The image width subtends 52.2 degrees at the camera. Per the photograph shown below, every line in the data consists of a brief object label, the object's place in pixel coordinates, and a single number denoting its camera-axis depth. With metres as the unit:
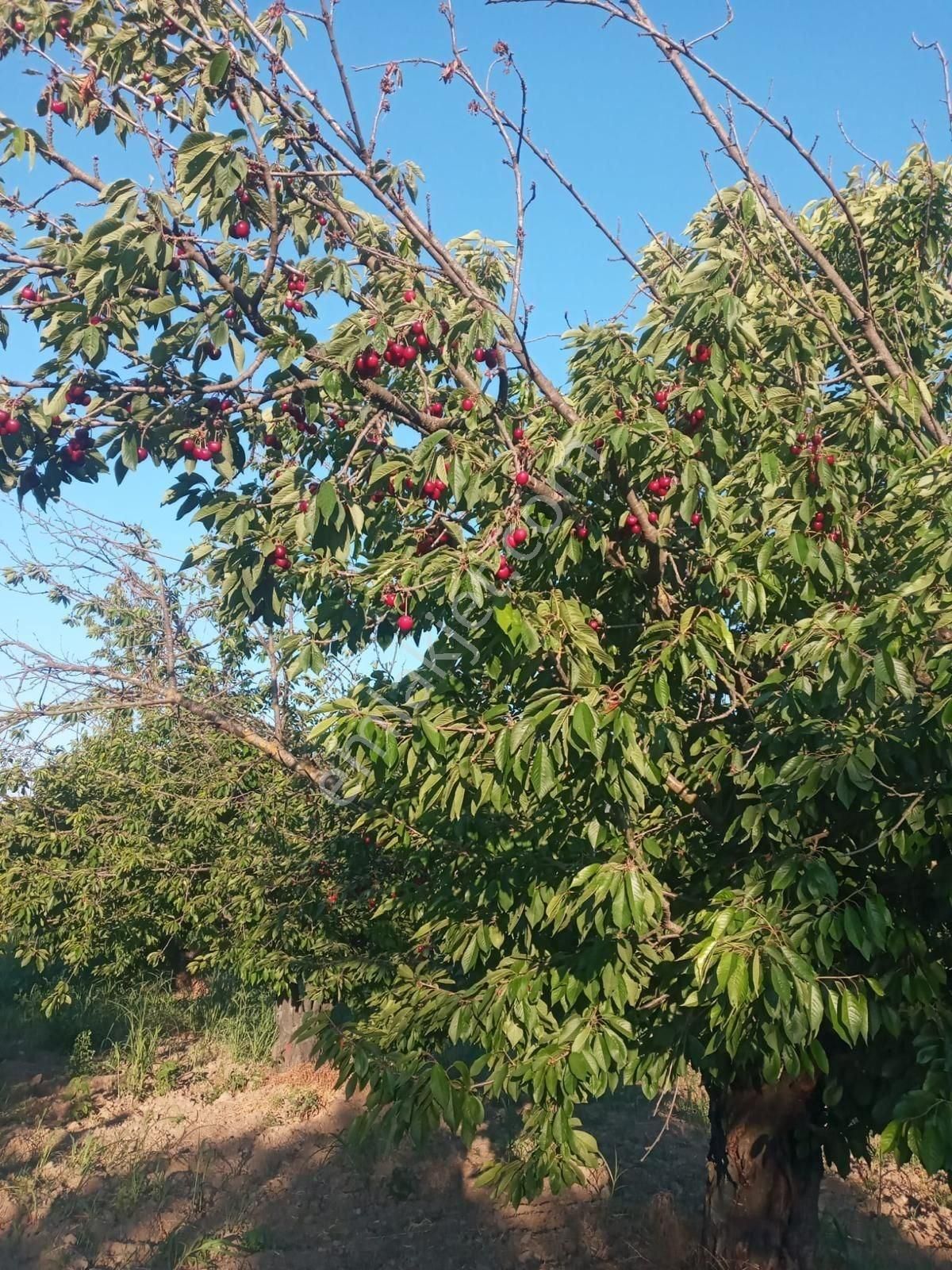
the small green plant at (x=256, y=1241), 5.78
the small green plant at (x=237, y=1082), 8.84
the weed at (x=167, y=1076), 8.77
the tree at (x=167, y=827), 5.45
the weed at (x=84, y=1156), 6.84
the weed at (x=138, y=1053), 8.91
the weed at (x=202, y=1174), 6.43
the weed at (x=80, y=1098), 8.27
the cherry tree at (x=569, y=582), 2.69
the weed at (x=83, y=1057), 9.48
